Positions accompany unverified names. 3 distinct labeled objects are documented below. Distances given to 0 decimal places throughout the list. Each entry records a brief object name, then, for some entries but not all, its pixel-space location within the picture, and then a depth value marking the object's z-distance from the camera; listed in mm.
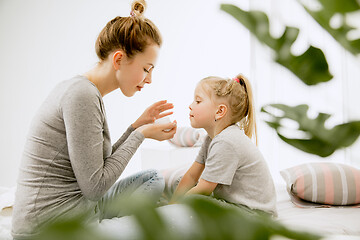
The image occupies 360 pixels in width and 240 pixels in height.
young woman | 1030
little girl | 1254
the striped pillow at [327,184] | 1546
